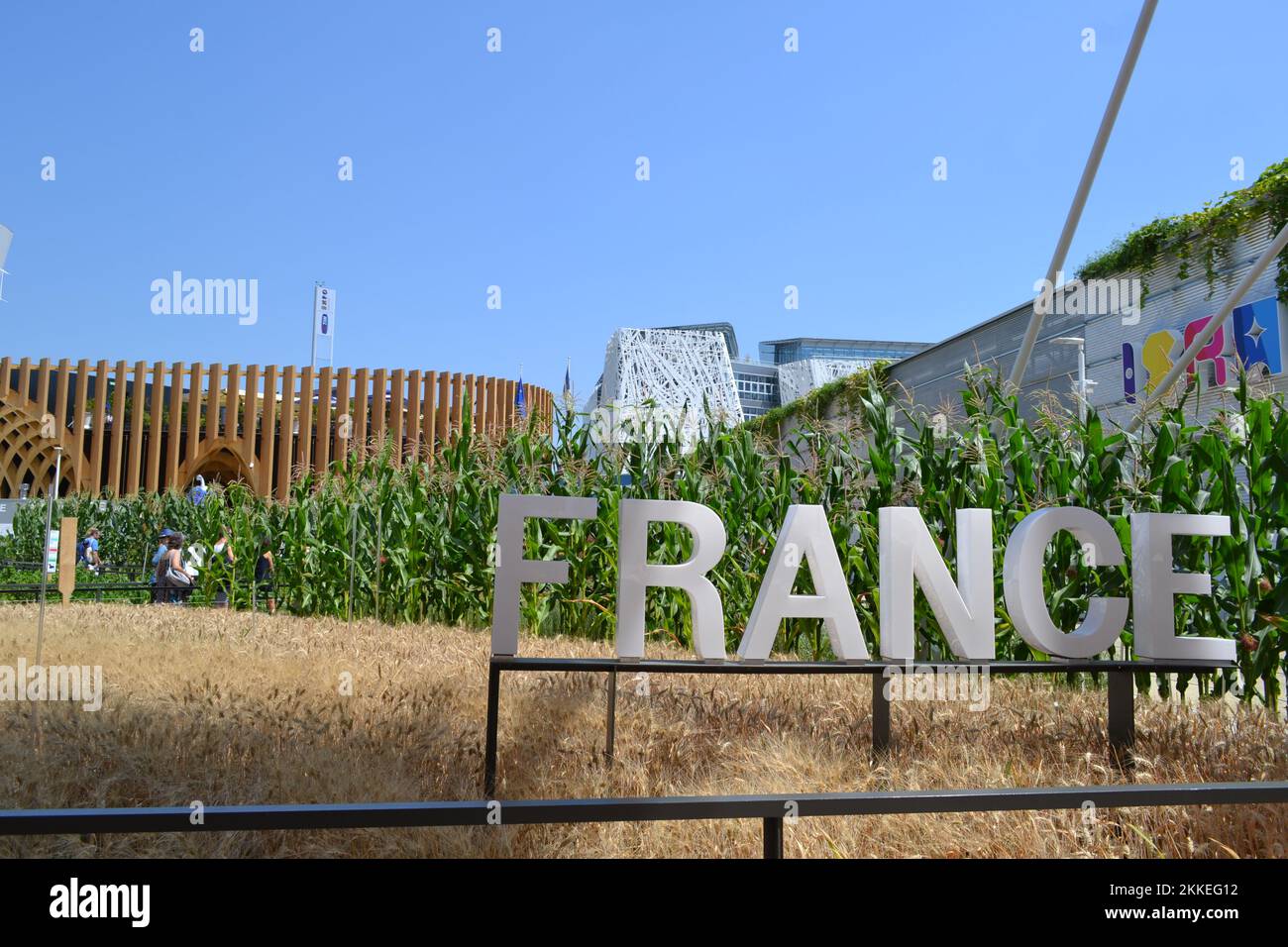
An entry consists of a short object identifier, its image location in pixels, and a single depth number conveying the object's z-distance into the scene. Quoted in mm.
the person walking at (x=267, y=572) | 11577
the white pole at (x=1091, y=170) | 6250
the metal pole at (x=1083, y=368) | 14517
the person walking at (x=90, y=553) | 18141
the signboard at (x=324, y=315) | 37594
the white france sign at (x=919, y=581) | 3959
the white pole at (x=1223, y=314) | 6000
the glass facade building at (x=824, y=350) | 118375
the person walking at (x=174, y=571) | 12836
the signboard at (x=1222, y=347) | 11516
